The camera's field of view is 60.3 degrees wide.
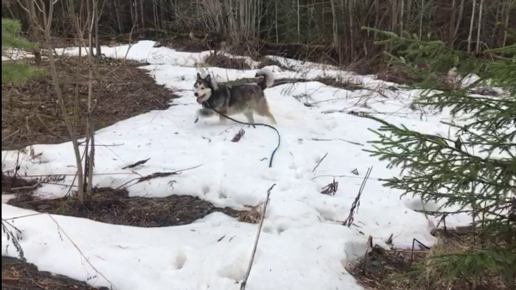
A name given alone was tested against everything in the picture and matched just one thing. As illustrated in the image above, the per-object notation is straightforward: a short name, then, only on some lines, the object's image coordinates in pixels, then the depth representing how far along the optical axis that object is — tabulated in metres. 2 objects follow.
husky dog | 6.81
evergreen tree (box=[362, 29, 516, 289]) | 2.66
